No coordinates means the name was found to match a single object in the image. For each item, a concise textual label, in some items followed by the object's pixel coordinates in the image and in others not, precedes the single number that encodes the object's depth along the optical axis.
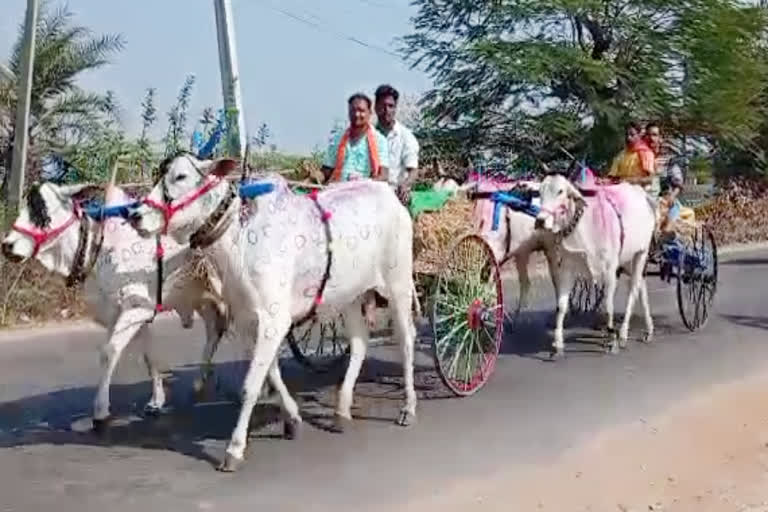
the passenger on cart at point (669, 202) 13.80
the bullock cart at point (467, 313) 9.59
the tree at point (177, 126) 16.27
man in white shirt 10.23
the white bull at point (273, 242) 7.45
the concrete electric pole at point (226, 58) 17.44
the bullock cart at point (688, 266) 13.80
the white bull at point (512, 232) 10.98
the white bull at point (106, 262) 8.15
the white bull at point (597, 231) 11.41
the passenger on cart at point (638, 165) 13.56
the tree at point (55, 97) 17.61
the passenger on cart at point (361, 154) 9.51
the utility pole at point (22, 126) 15.85
